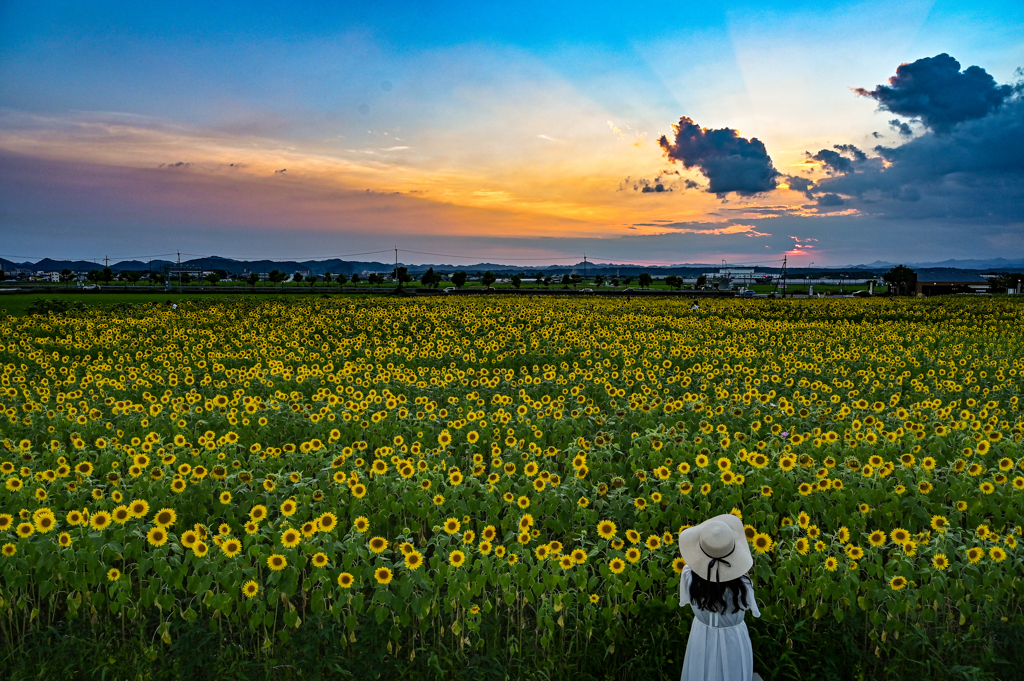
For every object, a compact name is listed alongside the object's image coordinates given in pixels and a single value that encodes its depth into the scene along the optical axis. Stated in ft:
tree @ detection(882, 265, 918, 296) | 226.58
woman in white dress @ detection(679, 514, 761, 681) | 11.10
